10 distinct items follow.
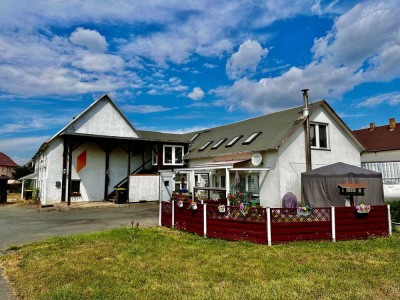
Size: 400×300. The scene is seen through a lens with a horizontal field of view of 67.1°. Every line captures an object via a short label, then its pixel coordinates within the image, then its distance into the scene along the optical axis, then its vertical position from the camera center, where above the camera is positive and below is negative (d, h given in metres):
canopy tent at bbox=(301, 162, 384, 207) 14.52 -0.08
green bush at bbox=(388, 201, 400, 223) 12.88 -1.25
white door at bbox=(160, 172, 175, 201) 19.44 -0.18
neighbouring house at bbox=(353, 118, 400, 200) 22.06 +3.82
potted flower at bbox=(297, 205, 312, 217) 9.46 -0.89
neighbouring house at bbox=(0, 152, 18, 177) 62.82 +4.07
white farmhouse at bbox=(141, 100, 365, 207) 17.36 +1.90
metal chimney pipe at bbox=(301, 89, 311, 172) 18.25 +2.81
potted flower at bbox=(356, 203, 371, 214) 9.91 -0.87
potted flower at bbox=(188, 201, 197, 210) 10.77 -0.79
